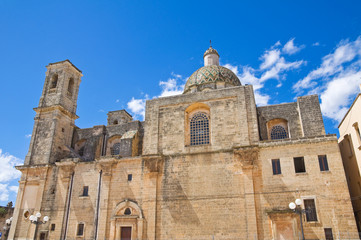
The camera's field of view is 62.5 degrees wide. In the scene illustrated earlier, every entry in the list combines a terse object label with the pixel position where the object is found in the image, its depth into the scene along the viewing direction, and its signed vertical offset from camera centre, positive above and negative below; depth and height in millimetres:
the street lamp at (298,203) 12828 +1651
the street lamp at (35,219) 16172 +1388
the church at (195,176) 16266 +4056
